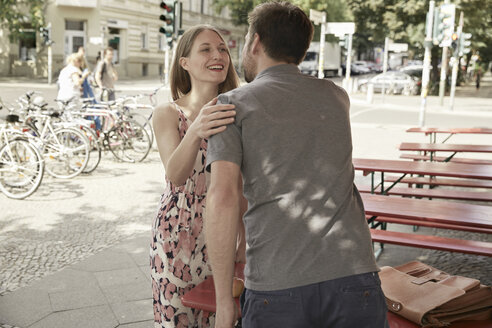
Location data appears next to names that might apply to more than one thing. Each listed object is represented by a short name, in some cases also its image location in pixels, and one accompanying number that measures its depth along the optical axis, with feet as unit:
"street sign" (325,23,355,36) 69.49
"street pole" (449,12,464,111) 76.84
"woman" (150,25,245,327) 8.02
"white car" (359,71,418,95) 113.29
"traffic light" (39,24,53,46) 101.24
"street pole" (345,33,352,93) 82.28
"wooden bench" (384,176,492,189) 21.53
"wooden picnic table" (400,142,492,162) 24.88
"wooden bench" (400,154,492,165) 26.43
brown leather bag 7.73
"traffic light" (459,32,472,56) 80.74
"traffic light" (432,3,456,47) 54.29
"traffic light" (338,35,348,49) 82.71
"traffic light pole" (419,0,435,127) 52.95
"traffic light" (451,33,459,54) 74.50
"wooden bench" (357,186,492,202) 18.02
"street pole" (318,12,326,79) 74.09
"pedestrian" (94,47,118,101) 43.21
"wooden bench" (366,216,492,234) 14.71
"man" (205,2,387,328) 5.47
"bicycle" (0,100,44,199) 24.89
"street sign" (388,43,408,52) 113.35
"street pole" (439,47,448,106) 76.15
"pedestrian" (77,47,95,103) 38.99
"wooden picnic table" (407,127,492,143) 29.66
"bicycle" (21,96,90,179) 28.32
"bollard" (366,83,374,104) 86.07
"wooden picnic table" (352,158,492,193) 18.95
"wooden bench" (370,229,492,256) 13.09
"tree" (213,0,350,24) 136.98
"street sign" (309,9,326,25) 66.80
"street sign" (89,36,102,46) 110.73
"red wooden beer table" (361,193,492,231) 13.10
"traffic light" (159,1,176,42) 46.31
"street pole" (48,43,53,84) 103.76
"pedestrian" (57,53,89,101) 36.94
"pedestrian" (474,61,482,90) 125.51
